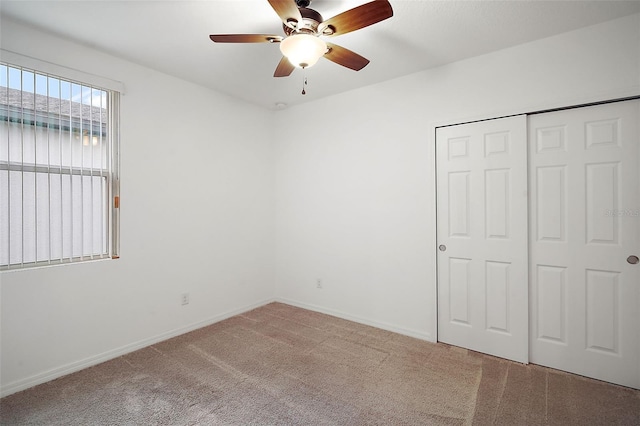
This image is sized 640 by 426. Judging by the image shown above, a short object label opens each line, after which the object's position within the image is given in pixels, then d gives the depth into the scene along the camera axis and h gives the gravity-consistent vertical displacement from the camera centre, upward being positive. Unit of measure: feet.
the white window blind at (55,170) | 7.30 +1.13
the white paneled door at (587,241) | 7.32 -0.70
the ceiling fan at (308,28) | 5.38 +3.52
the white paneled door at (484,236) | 8.57 -0.69
